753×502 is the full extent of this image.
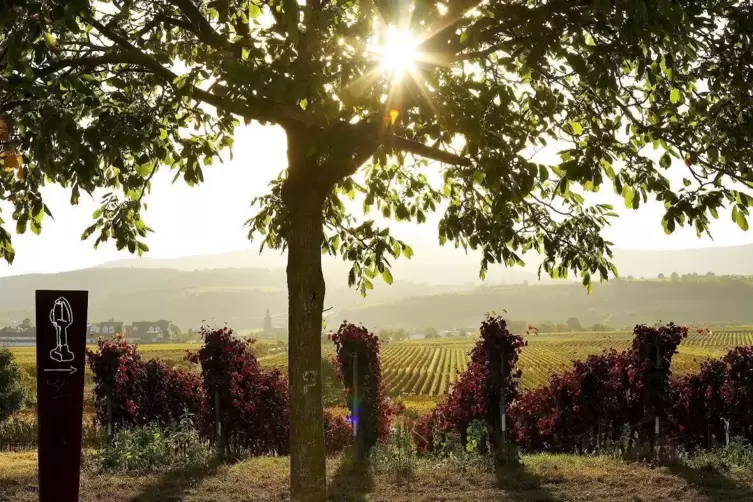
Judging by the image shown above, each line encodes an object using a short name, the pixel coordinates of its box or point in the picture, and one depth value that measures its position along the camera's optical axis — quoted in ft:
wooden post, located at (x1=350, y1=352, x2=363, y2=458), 36.58
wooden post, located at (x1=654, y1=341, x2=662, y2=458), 35.50
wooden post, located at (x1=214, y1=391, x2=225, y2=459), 37.81
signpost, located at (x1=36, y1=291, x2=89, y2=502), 19.77
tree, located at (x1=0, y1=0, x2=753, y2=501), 14.69
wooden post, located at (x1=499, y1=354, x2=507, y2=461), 35.76
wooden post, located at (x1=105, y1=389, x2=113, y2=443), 41.33
